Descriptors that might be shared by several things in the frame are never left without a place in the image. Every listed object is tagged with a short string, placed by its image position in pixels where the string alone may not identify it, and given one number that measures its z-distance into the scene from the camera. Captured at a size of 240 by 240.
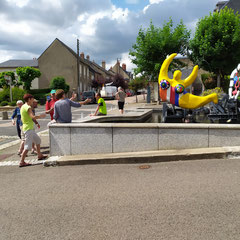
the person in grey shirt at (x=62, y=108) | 6.10
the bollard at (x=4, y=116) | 17.24
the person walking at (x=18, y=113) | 7.26
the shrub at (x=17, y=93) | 31.29
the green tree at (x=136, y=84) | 31.65
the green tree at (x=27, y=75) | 37.78
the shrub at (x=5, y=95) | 31.02
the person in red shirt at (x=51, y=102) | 7.79
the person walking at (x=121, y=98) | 11.91
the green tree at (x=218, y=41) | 23.56
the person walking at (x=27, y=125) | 5.86
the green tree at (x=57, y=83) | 40.28
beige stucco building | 46.66
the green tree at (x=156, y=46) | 24.69
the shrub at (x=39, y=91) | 40.78
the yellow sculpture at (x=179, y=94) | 7.76
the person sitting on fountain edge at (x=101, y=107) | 9.30
